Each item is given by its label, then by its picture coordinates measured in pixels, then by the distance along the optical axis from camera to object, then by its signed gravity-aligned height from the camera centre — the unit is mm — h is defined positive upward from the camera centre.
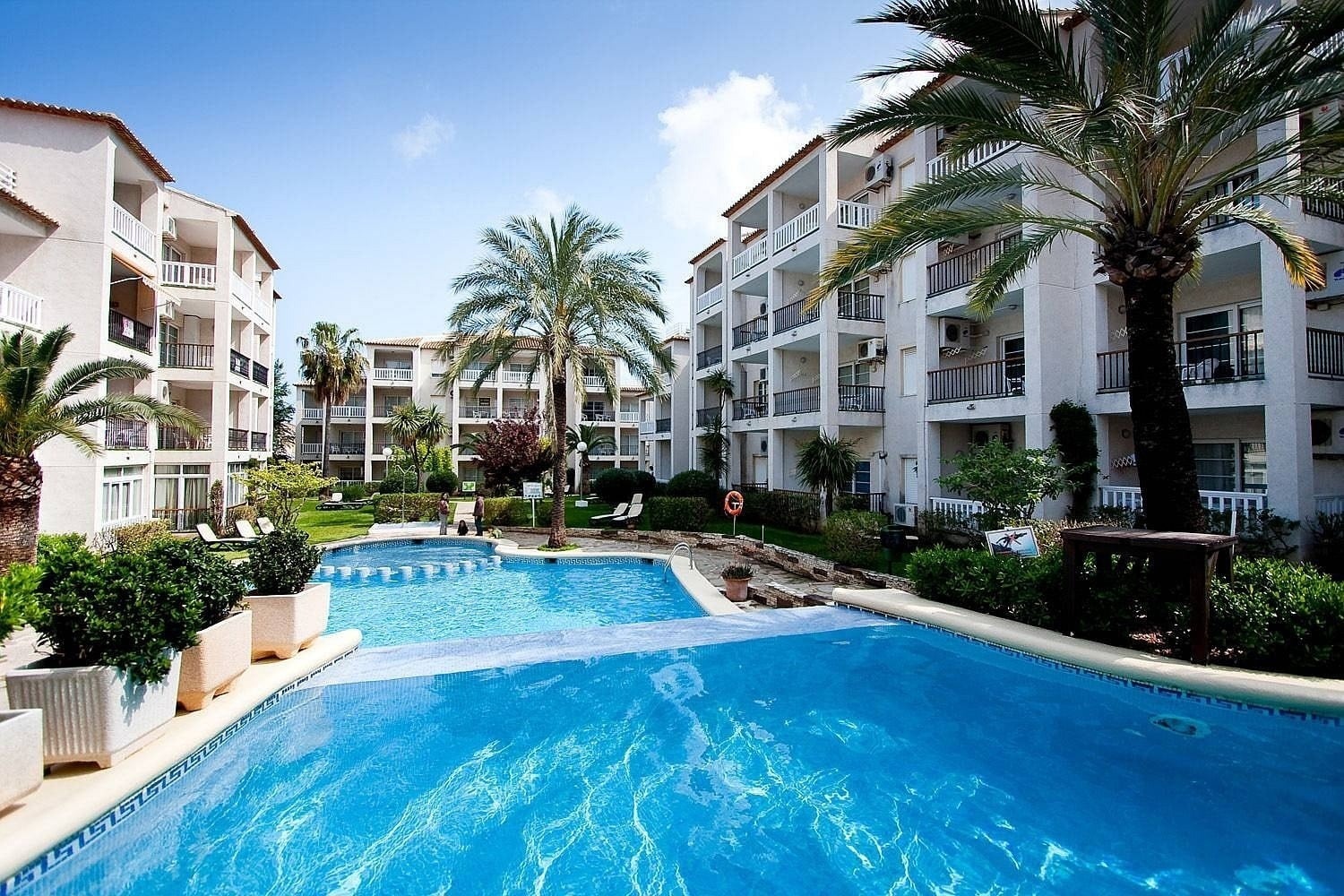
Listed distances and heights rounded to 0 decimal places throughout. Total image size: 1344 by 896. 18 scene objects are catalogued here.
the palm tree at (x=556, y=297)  18031 +4706
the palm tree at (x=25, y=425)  11914 +729
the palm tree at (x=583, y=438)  31859 +1181
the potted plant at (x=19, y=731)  4035 -1747
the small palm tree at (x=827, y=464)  19156 -149
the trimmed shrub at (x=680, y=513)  21391 -1852
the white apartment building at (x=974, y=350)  12438 +2975
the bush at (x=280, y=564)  7465 -1230
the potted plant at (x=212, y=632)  5785 -1646
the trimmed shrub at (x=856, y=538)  14305 -1815
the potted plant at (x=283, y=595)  7355 -1587
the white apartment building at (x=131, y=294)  16203 +5219
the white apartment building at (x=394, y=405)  45156 +4060
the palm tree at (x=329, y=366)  39500 +6032
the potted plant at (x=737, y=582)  11898 -2337
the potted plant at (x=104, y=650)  4660 -1501
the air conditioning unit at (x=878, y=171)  20875 +9653
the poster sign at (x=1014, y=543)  10422 -1417
